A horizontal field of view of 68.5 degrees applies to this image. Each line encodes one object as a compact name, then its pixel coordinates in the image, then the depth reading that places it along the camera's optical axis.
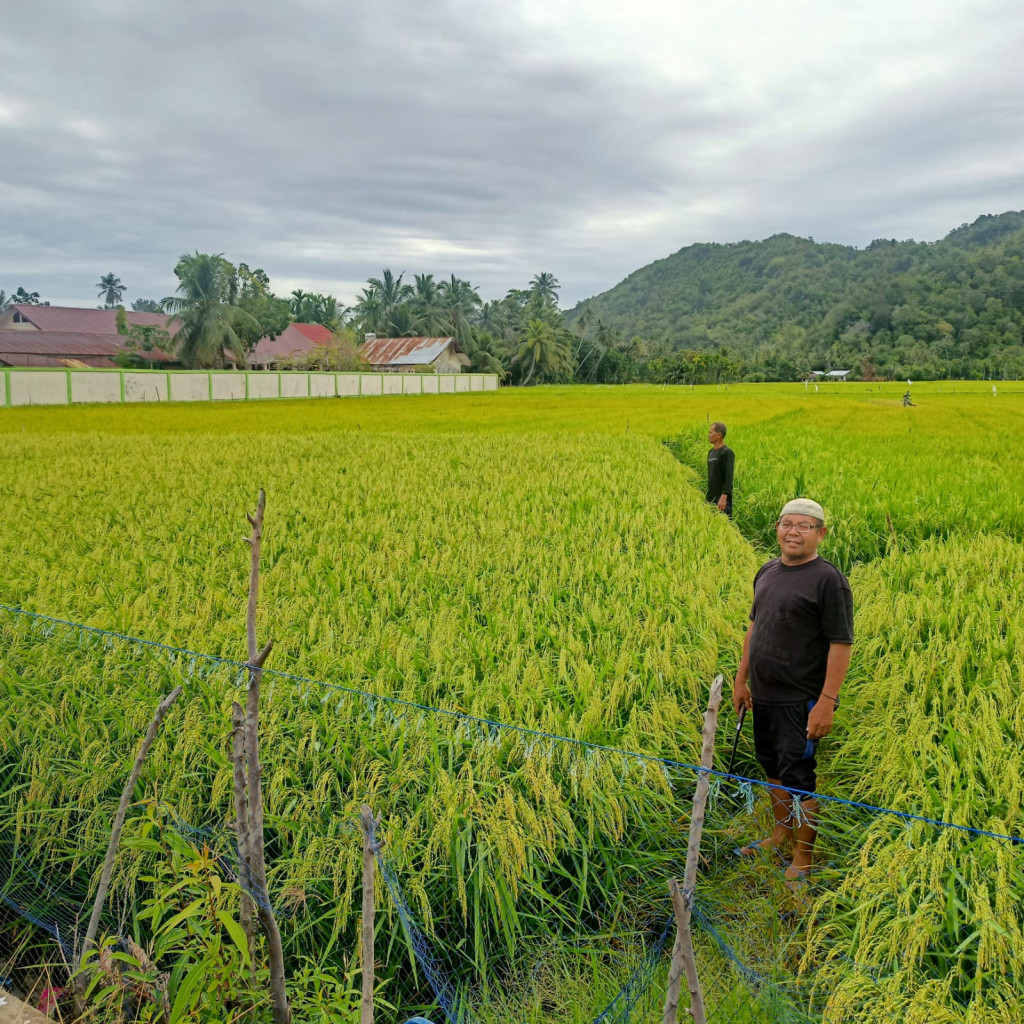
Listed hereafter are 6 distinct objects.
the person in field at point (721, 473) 6.66
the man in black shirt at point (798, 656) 2.51
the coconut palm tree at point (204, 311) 36.72
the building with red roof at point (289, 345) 44.44
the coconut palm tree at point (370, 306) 57.19
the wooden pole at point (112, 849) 1.71
